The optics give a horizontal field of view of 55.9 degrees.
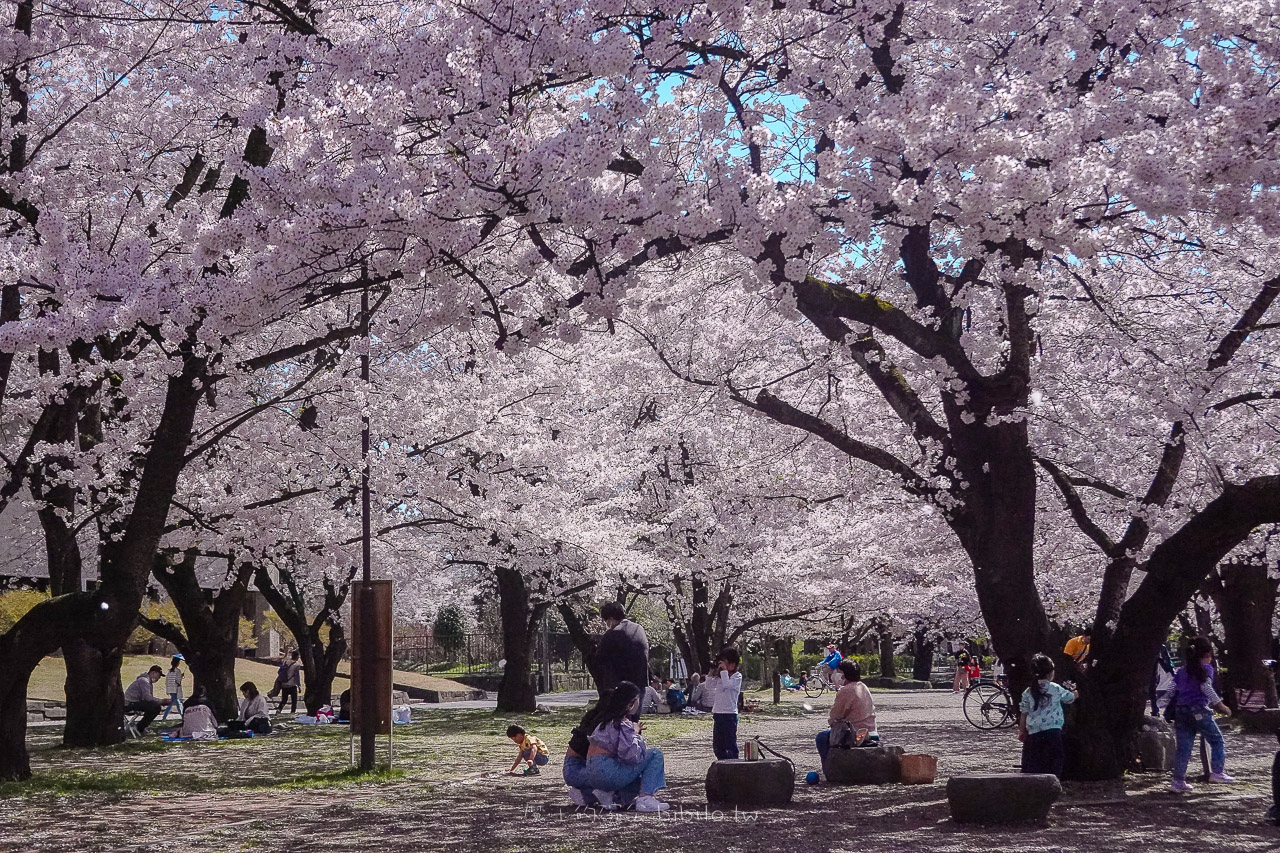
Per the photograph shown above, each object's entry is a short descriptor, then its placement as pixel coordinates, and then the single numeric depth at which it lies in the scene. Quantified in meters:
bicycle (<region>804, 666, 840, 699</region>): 41.16
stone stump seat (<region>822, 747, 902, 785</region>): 11.66
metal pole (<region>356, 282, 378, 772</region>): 12.79
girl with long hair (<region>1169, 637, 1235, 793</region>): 10.54
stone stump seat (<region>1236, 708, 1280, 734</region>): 17.80
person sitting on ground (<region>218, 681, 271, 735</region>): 19.56
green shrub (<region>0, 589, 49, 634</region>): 27.25
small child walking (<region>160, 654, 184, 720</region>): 24.69
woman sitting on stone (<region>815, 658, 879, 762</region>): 11.98
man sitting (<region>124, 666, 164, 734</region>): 20.69
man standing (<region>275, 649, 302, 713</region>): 28.19
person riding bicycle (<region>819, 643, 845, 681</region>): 32.25
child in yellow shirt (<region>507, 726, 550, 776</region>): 13.10
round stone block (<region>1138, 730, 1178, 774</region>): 11.97
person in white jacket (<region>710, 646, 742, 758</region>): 12.85
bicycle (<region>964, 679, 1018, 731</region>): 19.81
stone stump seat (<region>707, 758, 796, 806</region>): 10.03
